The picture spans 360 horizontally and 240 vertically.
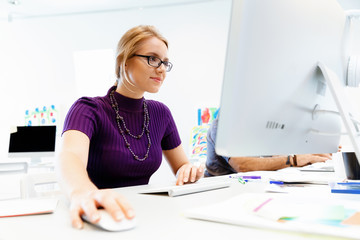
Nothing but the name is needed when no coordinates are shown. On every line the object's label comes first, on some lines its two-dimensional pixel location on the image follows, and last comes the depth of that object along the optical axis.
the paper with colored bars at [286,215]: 0.50
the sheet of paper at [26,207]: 0.67
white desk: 0.51
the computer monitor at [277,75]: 0.55
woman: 1.12
